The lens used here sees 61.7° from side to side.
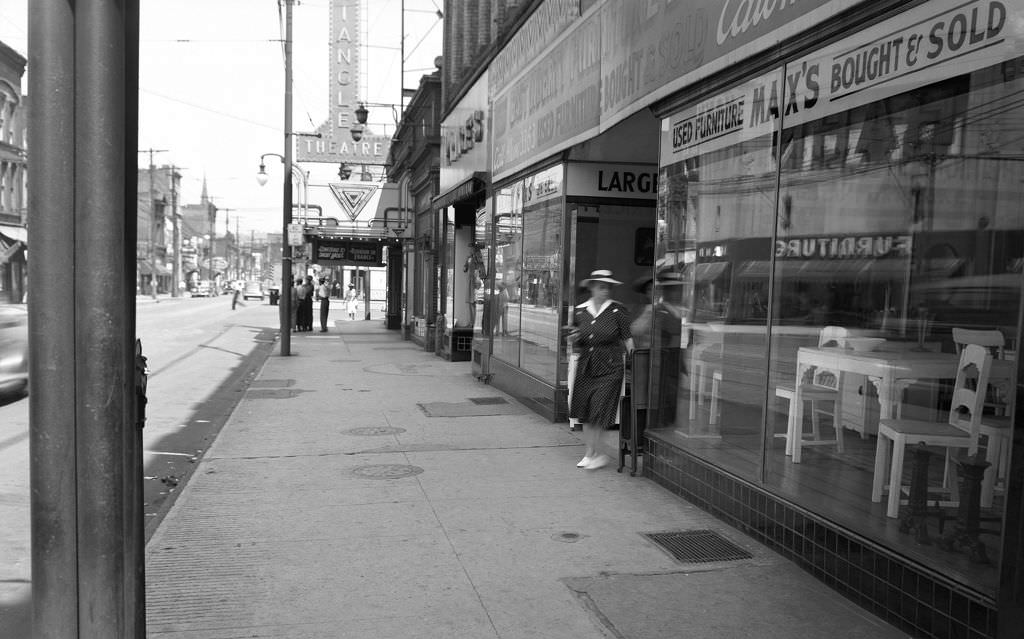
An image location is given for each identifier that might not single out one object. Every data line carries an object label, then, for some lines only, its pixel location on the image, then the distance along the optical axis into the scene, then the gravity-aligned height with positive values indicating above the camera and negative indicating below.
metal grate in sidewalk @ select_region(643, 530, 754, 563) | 5.28 -1.76
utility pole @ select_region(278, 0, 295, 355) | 18.27 +0.56
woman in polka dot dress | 7.66 -0.86
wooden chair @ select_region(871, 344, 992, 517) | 4.91 -0.89
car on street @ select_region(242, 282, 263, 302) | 70.12 -2.93
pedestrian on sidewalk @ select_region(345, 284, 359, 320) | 37.81 -2.11
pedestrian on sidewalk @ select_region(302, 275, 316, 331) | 28.02 -1.74
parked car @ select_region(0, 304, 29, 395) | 10.83 -1.47
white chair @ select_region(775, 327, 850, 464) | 6.22 -0.89
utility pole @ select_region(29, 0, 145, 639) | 2.42 -0.19
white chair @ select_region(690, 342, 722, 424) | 7.17 -0.86
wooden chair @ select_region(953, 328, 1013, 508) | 4.50 -0.79
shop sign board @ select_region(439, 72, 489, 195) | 14.38 +2.24
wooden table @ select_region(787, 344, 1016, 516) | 5.66 -0.62
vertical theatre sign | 23.53 +4.38
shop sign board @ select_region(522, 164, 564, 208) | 10.47 +1.02
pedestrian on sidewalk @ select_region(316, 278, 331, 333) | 28.42 -1.40
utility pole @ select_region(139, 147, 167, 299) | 66.22 +2.46
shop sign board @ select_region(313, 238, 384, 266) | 26.69 +0.20
